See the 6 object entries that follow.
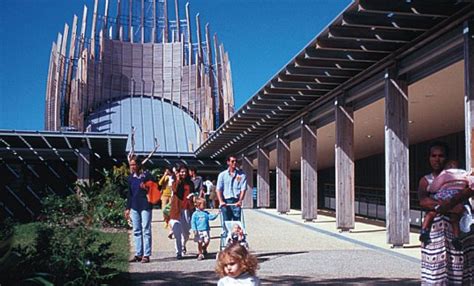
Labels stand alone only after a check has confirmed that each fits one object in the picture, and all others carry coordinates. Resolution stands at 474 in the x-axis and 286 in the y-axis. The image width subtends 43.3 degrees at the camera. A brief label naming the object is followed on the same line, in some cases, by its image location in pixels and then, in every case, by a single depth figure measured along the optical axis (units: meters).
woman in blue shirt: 8.88
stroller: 8.38
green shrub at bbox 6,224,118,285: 5.33
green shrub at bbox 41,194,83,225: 15.43
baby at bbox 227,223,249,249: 8.32
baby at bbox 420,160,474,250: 4.32
